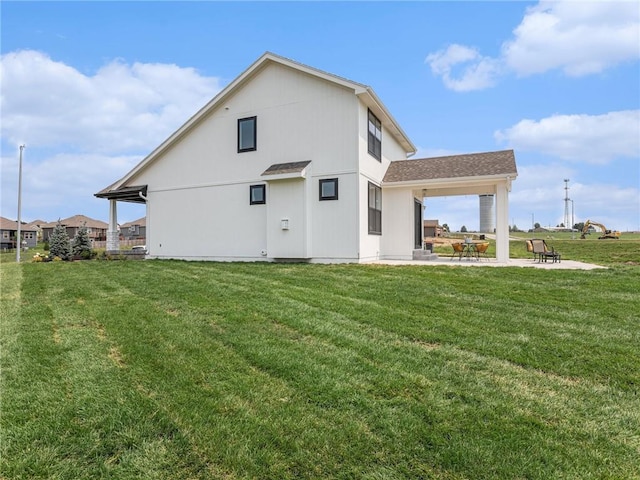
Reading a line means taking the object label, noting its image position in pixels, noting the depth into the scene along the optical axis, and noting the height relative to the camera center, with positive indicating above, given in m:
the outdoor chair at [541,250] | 12.33 -0.21
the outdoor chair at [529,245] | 12.72 -0.05
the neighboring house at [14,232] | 49.91 +1.74
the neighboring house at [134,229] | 62.27 +2.68
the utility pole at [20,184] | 21.62 +3.47
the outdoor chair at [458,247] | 13.55 -0.12
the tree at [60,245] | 17.98 -0.04
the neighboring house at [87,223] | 57.56 +2.88
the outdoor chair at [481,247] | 13.48 -0.12
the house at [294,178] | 12.41 +2.39
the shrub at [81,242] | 19.26 +0.12
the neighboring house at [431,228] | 35.25 +1.53
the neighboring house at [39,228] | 55.16 +2.54
